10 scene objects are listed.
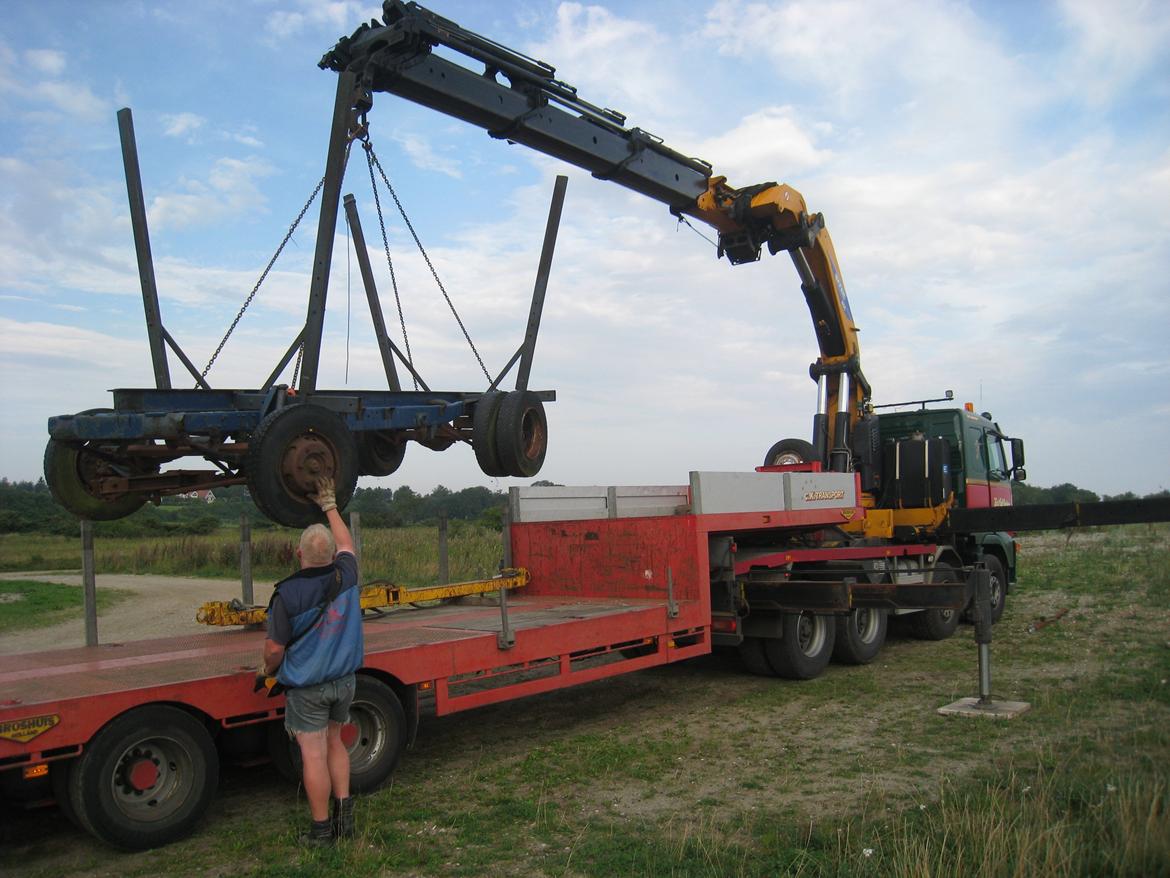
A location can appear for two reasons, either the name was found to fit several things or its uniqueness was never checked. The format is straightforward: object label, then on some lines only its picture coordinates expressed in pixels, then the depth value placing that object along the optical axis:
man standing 5.03
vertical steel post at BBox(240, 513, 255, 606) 8.24
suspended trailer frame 5.99
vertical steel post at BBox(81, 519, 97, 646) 7.01
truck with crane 5.20
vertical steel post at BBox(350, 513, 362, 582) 8.69
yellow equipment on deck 7.19
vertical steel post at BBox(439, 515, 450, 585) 9.81
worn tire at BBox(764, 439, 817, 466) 12.80
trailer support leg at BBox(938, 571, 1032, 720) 7.73
